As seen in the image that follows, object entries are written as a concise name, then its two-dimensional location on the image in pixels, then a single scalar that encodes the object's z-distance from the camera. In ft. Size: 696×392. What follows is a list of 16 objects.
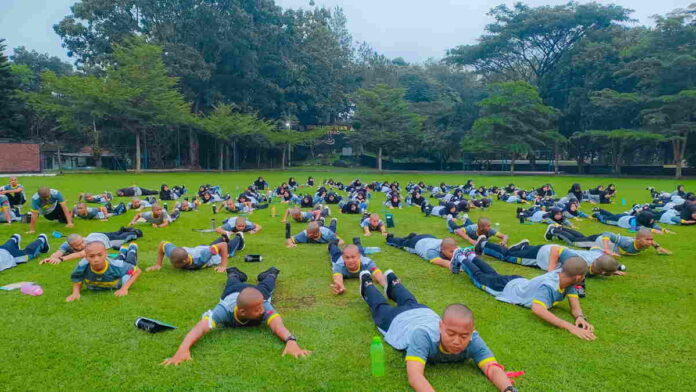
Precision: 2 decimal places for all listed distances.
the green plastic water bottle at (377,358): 13.87
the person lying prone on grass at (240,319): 15.44
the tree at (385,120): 166.40
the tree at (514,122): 141.08
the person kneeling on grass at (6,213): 41.57
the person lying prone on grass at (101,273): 21.15
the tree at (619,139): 122.86
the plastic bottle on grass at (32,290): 21.93
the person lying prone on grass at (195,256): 25.59
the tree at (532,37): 153.99
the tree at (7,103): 143.43
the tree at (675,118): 118.21
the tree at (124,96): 126.00
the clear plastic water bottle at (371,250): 32.12
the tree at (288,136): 169.72
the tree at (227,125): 148.97
